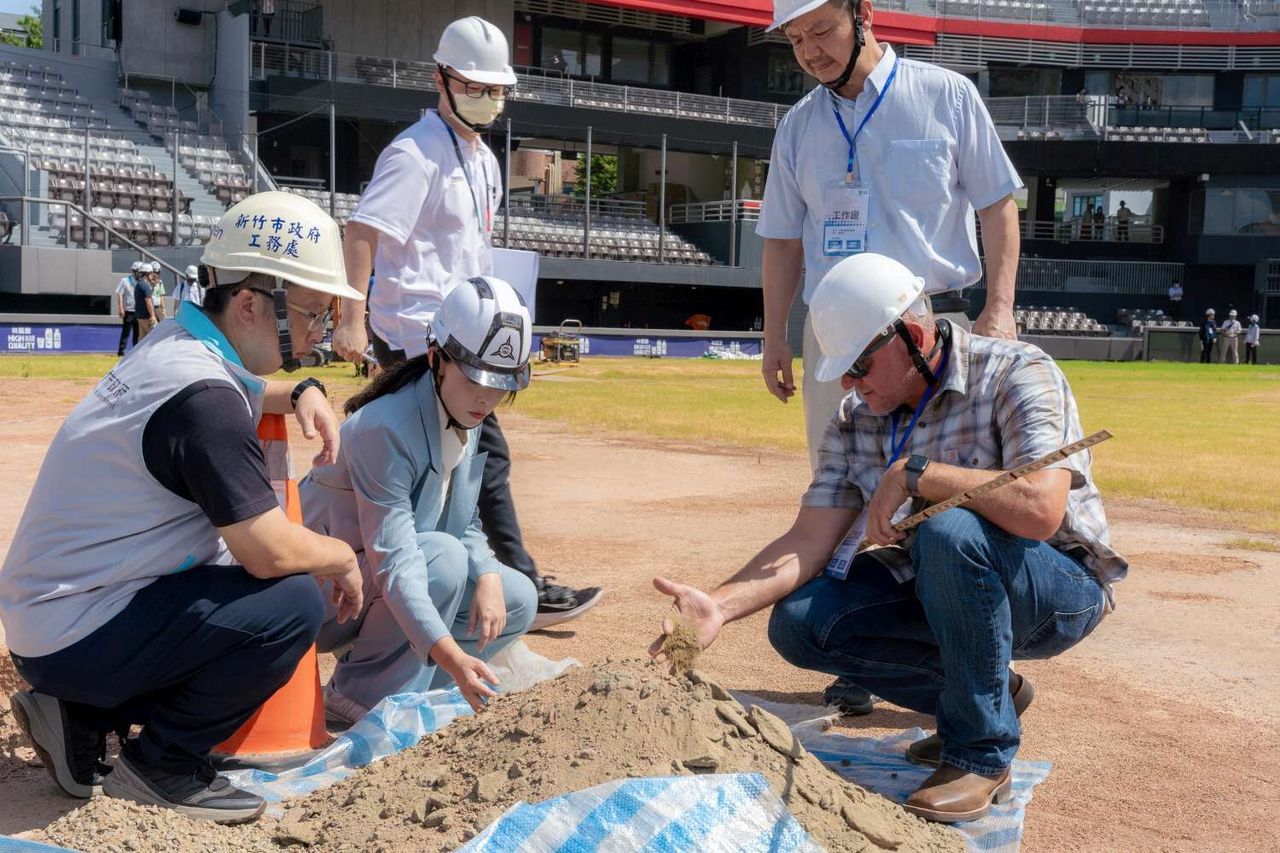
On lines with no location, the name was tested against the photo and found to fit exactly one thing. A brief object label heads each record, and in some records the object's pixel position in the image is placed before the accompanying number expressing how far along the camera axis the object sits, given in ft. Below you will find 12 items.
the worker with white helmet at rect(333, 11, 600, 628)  16.16
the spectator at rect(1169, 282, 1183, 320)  146.20
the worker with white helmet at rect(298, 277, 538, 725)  12.19
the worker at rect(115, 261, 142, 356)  73.97
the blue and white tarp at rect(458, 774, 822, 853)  8.65
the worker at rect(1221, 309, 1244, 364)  132.67
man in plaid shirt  10.73
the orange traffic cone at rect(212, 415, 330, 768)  12.33
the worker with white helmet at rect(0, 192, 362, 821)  9.89
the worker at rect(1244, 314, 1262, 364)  133.08
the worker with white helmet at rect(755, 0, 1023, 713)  14.69
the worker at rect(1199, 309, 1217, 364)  133.49
